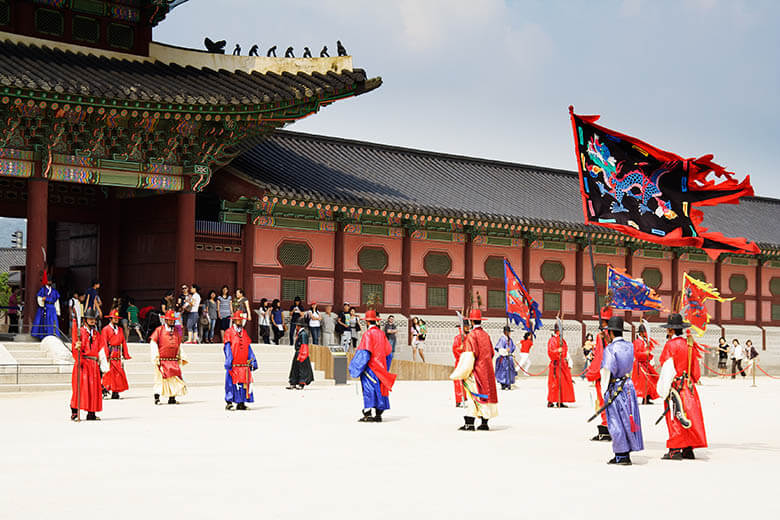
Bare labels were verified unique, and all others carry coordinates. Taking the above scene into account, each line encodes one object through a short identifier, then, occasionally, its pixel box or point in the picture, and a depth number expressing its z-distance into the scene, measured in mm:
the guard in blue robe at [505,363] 23078
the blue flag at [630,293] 16391
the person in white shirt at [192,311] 23688
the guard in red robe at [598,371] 12367
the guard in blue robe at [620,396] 10133
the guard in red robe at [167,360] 17062
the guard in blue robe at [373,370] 14484
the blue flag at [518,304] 20016
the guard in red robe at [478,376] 13438
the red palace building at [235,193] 22453
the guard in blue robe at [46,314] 21938
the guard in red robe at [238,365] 16047
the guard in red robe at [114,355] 17203
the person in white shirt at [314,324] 25750
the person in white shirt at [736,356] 33191
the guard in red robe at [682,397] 10672
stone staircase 19297
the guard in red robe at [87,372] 13945
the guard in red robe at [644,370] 18047
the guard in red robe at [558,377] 18031
